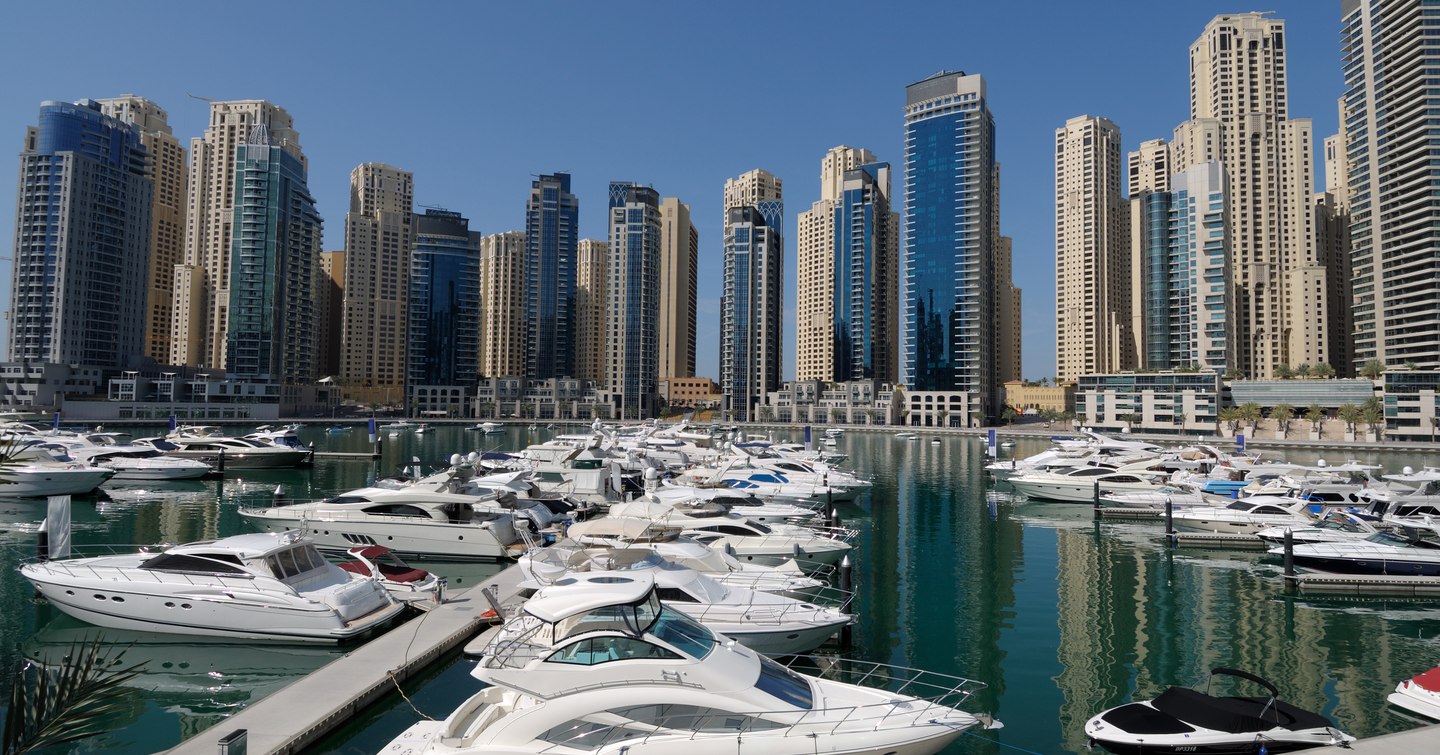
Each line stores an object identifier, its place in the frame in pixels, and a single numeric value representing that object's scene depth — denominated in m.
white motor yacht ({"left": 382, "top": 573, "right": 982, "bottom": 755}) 10.30
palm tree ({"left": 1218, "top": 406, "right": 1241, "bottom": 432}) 127.62
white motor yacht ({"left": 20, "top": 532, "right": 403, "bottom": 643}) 18.27
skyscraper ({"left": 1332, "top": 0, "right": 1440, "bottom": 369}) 117.62
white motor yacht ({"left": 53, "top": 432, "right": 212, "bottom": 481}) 51.97
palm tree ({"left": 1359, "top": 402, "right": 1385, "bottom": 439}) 115.50
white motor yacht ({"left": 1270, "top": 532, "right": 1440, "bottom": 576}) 25.58
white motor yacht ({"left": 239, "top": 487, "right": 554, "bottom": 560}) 28.36
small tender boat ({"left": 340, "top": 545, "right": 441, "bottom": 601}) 21.33
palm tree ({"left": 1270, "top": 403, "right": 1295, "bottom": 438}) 123.25
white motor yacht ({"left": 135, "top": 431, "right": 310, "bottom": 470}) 60.47
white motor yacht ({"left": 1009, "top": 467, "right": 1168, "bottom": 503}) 44.53
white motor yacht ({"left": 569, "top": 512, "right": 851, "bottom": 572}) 26.20
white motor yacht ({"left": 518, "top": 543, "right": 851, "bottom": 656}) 17.25
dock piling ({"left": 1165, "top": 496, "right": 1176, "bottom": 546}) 33.75
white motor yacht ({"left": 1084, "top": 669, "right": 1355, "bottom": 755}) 12.59
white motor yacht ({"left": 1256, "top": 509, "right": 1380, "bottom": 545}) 28.69
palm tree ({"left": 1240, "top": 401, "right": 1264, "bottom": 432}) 125.32
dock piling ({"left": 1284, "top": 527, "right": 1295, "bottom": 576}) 25.81
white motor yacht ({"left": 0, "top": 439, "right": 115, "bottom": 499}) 41.38
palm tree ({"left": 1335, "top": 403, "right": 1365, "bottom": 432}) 116.88
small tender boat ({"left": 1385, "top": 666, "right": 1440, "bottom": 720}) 14.91
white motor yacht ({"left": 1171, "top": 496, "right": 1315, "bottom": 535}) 33.59
